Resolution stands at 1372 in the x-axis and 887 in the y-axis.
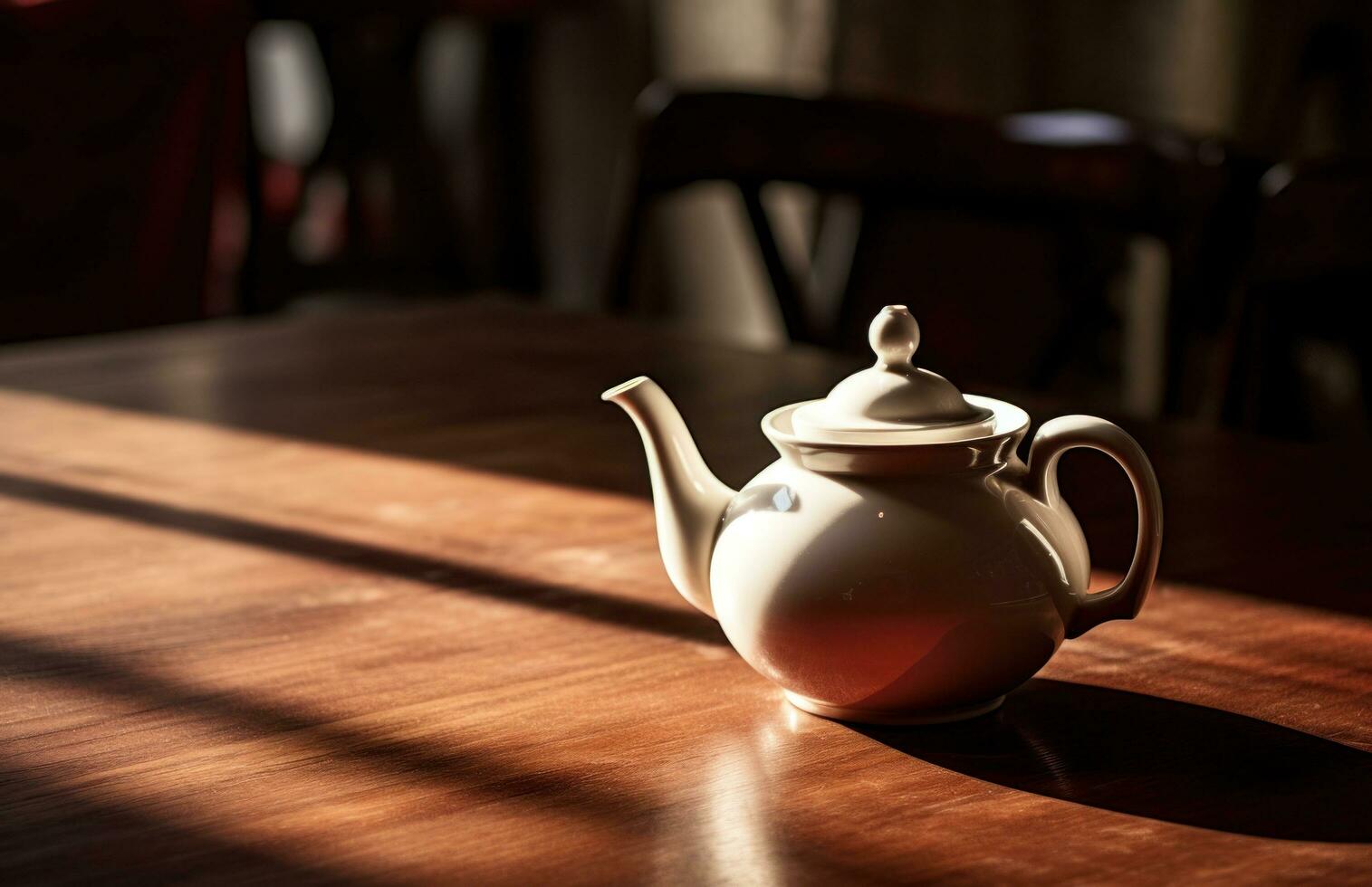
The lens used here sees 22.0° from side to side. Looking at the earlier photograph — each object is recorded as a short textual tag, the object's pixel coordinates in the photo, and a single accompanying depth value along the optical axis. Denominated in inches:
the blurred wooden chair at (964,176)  91.8
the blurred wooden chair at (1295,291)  80.9
